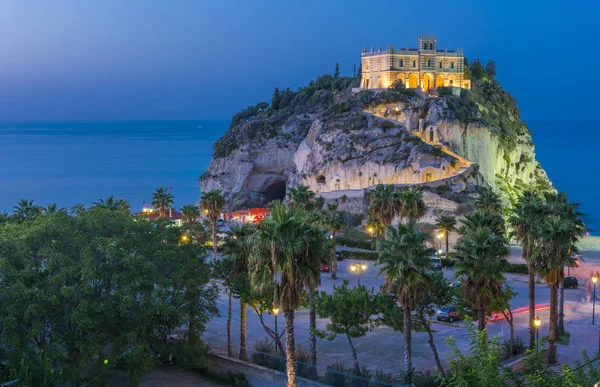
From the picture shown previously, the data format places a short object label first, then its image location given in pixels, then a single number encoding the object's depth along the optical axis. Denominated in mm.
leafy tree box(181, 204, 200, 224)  69000
